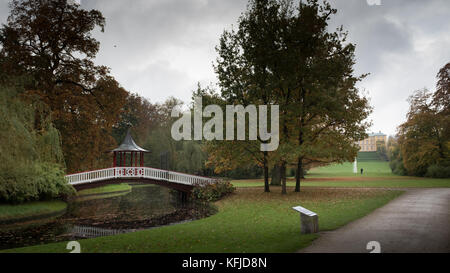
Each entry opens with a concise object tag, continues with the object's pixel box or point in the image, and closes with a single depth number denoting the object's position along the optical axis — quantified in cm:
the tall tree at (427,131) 3368
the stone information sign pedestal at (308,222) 854
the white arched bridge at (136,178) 2323
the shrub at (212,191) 2106
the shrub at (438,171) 3423
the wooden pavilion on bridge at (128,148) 2547
